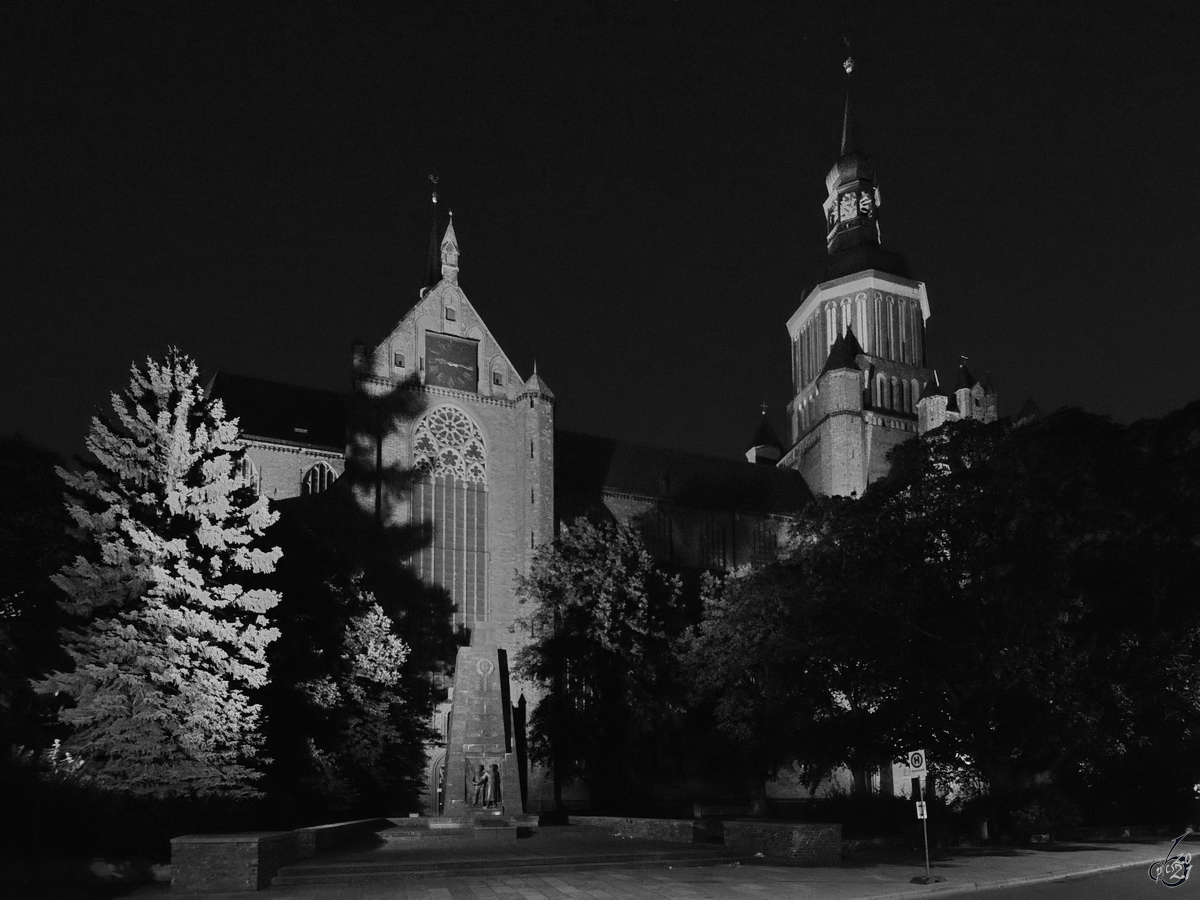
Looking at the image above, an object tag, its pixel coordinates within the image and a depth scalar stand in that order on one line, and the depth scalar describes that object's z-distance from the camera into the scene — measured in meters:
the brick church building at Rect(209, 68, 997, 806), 48.06
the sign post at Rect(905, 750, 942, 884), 19.42
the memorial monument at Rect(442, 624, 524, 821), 32.31
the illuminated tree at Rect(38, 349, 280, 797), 23.53
